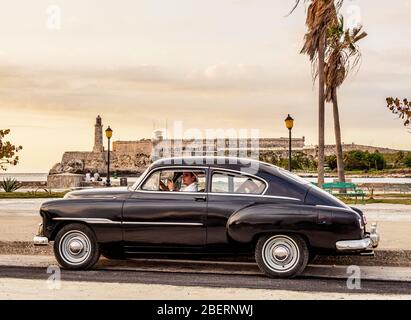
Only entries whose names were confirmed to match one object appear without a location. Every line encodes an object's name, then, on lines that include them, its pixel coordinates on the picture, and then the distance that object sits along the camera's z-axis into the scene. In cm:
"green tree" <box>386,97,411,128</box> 3622
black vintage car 988
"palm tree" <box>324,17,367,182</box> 3728
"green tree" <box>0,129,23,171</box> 4181
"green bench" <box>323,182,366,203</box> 2792
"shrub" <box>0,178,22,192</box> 4094
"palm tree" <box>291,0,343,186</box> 3459
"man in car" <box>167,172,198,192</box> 1055
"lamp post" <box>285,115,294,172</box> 3086
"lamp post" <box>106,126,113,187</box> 4244
